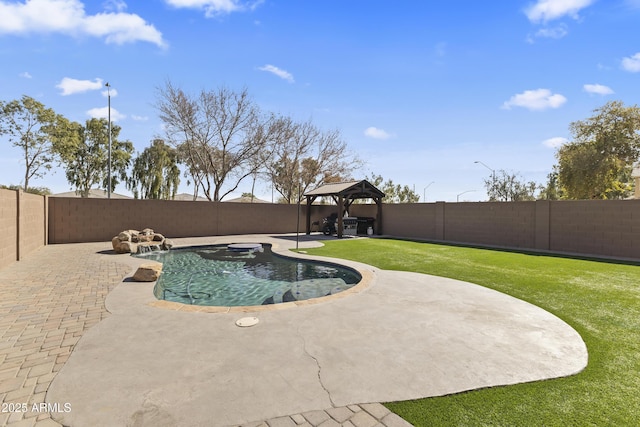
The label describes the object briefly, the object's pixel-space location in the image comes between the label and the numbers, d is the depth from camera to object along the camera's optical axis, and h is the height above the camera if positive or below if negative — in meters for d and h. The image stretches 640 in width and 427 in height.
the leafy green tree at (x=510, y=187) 36.31 +3.14
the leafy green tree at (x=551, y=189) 35.94 +2.92
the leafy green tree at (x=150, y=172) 33.75 +4.23
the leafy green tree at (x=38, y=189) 24.96 +1.72
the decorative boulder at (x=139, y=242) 9.68 -1.11
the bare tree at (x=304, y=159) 26.05 +4.87
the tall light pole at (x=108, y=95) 18.77 +7.03
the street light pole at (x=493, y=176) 37.00 +4.50
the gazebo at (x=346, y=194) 15.34 +0.95
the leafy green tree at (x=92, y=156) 29.22 +5.22
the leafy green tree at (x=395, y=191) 38.09 +3.00
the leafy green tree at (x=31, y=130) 22.08 +5.89
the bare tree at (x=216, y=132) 21.12 +5.76
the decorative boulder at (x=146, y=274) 5.82 -1.22
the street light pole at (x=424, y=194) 38.95 +2.54
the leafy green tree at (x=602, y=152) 20.41 +4.20
